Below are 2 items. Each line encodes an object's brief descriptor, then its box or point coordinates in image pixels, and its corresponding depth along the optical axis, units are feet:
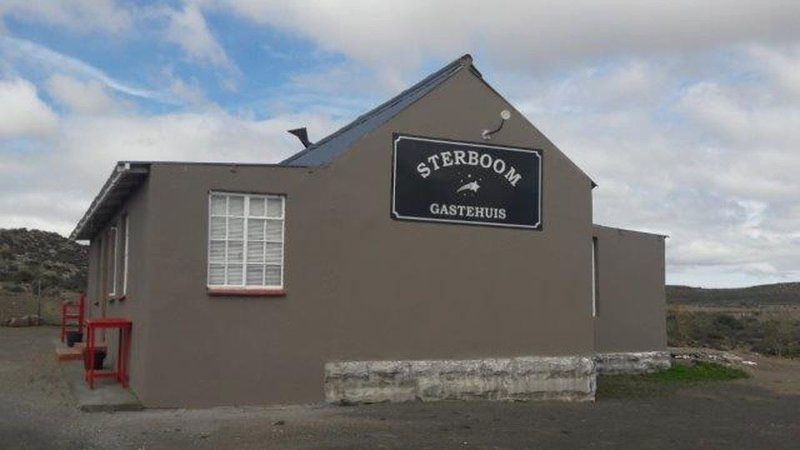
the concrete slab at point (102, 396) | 38.73
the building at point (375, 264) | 40.27
